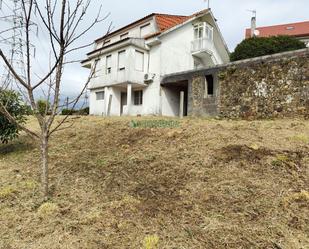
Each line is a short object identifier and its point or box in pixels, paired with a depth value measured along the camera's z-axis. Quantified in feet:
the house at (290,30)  111.65
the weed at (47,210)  14.20
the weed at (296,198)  13.82
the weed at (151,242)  11.36
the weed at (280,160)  17.75
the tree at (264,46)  66.85
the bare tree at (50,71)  14.64
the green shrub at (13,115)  26.53
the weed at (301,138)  22.49
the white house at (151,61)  60.08
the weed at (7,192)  16.39
